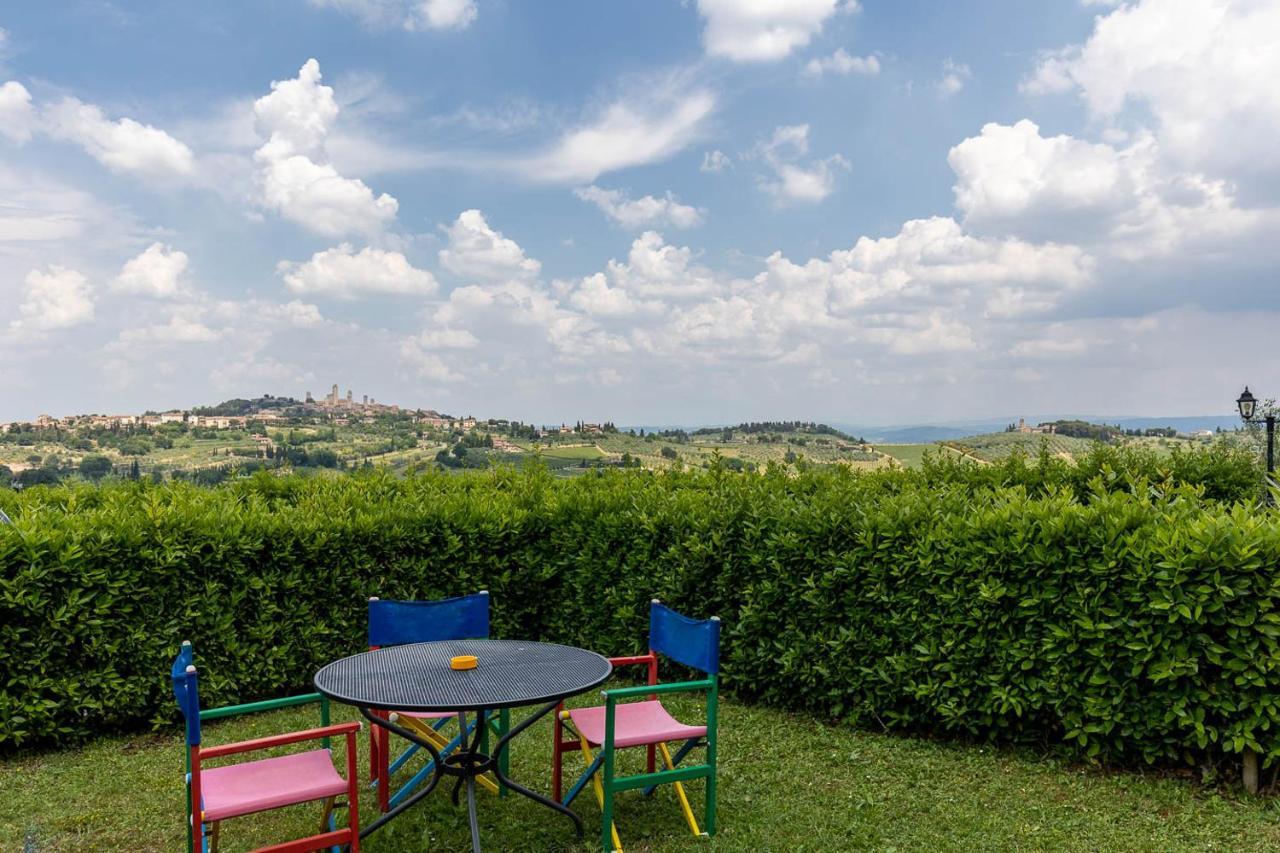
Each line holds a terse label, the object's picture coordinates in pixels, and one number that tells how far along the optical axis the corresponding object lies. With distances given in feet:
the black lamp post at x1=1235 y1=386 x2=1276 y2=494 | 52.80
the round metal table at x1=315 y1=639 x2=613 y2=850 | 11.90
